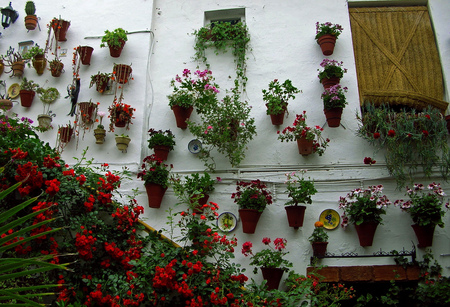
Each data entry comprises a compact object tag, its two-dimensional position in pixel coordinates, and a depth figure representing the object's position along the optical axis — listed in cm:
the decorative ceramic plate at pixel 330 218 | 525
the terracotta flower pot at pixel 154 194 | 550
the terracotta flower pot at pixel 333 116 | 557
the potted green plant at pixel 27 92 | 647
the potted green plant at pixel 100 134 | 603
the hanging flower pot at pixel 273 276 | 492
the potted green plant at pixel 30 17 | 694
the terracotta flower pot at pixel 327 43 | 593
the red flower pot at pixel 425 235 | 486
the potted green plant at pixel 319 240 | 502
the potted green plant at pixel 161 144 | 574
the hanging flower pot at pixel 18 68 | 677
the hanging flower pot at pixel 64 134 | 610
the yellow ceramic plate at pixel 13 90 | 672
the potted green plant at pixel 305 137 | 546
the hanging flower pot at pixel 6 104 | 641
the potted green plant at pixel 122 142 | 588
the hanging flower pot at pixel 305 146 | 547
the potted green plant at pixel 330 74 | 571
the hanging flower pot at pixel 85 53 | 652
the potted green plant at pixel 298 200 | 513
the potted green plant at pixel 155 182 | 549
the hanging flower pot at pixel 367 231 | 495
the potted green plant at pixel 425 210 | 482
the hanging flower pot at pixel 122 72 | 628
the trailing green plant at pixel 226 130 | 558
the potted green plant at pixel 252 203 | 518
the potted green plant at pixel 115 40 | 640
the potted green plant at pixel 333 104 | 552
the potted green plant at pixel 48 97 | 643
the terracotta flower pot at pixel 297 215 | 516
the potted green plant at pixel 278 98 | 567
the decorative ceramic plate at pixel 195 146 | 586
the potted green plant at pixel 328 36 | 593
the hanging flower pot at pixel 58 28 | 676
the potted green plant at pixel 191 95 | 589
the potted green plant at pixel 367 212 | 495
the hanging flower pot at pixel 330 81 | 571
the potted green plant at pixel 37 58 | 670
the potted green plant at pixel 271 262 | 492
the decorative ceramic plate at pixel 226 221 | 541
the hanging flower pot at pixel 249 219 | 517
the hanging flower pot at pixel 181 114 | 591
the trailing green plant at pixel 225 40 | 625
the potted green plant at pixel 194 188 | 541
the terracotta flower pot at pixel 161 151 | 575
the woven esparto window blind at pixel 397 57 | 564
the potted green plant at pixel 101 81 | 632
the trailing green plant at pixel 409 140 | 519
